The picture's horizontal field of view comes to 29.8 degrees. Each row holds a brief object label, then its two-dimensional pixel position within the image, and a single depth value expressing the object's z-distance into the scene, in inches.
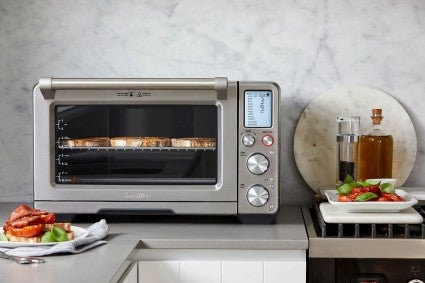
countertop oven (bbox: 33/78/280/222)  84.3
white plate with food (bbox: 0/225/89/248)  72.1
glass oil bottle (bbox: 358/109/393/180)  94.1
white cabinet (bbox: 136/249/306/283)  77.8
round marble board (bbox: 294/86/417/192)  97.6
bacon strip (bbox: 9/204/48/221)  74.3
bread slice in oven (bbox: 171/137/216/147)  85.3
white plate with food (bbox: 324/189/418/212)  79.8
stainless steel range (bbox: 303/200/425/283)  76.9
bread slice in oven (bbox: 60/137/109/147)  86.1
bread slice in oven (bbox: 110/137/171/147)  85.6
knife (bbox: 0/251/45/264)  67.3
